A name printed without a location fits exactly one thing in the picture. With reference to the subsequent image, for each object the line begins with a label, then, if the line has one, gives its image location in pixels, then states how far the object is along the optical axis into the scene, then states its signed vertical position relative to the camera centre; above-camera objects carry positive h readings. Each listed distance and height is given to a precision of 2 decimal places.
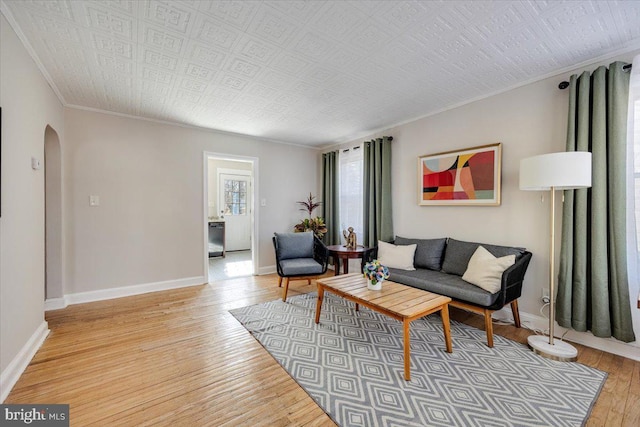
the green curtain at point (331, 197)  5.17 +0.24
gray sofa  2.37 -0.74
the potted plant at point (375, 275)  2.54 -0.63
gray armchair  3.54 -0.72
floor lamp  2.04 +0.26
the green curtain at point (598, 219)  2.15 -0.08
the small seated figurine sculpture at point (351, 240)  4.09 -0.49
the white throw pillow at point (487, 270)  2.46 -0.59
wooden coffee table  1.98 -0.78
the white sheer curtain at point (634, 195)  2.13 +0.12
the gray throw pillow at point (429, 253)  3.27 -0.56
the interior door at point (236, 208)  7.09 +0.03
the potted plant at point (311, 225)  5.06 -0.30
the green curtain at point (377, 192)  4.11 +0.28
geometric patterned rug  1.58 -1.23
